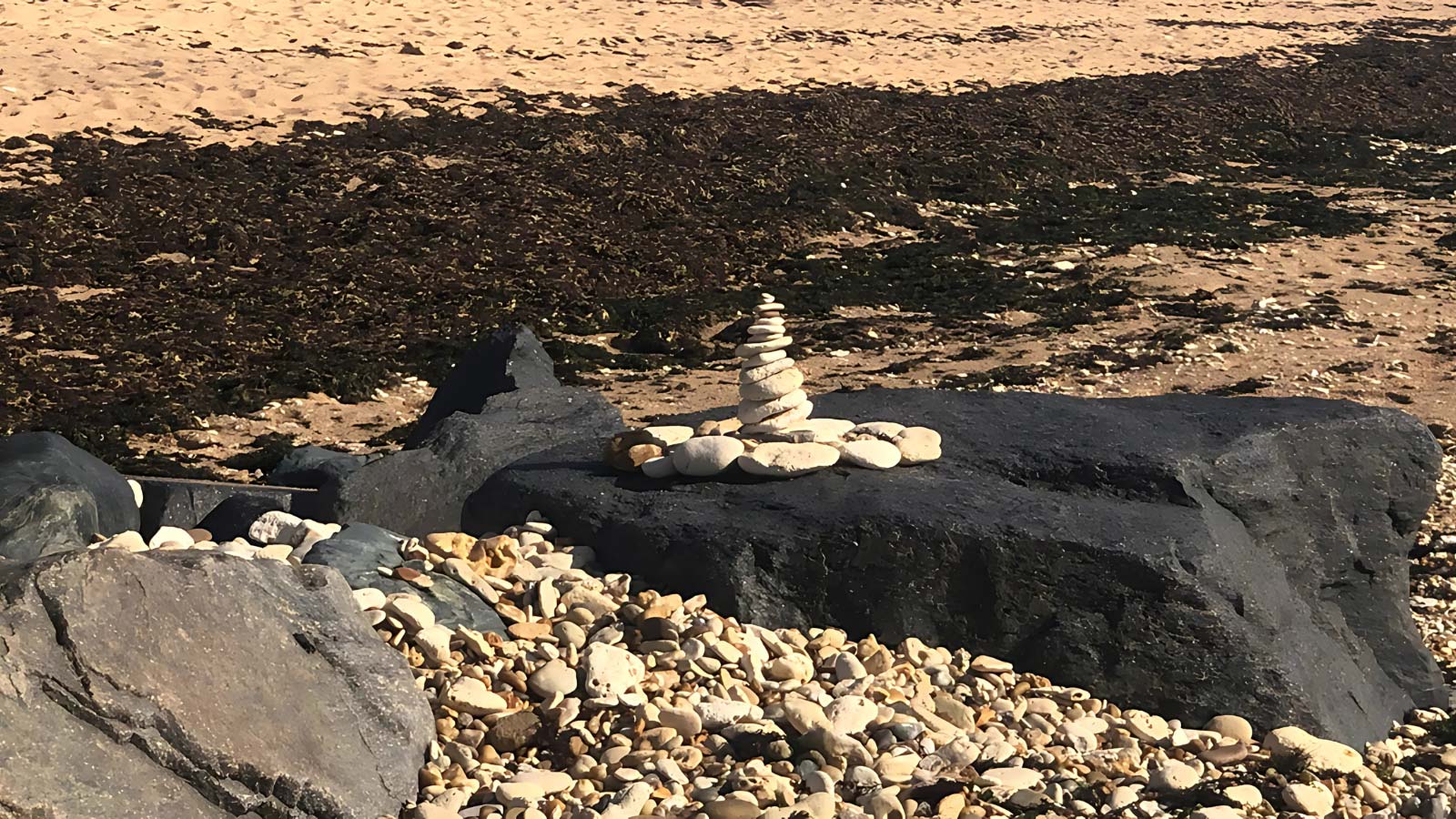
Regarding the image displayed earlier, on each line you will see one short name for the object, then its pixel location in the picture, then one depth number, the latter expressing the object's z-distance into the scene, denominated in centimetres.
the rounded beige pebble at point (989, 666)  531
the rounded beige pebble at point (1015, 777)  452
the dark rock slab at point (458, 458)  661
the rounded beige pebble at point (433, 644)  487
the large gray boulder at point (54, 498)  596
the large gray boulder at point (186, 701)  357
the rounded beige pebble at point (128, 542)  557
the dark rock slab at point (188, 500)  679
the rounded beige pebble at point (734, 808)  422
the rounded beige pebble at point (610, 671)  480
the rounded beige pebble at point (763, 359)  617
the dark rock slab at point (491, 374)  827
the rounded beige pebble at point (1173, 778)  458
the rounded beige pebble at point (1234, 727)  512
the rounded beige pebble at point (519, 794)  427
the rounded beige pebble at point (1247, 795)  456
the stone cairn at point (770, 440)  592
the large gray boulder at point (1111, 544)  530
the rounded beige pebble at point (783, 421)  619
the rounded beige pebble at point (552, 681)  477
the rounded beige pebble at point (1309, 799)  455
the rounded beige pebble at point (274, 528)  607
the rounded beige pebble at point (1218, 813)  441
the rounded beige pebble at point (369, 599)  500
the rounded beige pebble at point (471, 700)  468
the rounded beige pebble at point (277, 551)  554
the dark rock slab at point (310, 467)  779
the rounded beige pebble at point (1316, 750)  485
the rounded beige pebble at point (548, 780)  435
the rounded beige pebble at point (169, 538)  578
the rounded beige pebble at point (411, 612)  493
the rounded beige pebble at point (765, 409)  619
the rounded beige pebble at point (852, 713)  475
